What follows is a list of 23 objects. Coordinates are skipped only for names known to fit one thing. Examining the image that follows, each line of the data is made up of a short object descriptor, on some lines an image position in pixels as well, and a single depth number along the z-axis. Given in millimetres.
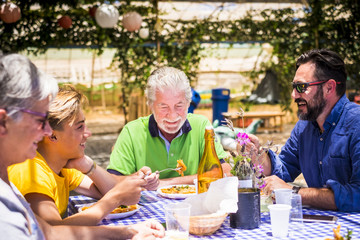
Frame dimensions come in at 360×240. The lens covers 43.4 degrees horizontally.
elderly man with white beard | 2924
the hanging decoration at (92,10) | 8314
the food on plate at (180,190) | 2555
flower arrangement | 1939
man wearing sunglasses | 2389
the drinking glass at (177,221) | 1684
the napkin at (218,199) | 1837
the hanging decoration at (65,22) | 8094
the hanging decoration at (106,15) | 7926
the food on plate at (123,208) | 2154
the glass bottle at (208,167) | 2271
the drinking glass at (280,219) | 1767
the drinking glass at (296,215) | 1871
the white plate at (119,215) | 2084
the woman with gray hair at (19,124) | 1331
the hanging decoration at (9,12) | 7078
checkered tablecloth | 1814
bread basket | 1791
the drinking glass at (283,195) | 1954
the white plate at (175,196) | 2473
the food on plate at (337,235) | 1426
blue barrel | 8555
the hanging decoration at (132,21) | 8281
